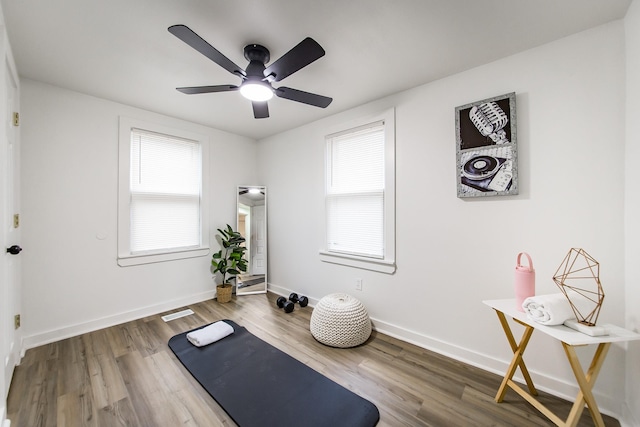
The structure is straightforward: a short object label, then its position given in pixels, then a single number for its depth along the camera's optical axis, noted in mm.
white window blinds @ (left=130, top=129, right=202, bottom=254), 2994
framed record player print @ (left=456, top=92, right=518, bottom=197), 1879
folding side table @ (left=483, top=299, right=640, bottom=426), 1239
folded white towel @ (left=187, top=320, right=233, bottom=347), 2333
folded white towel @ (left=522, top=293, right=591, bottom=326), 1358
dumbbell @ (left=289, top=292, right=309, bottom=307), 3326
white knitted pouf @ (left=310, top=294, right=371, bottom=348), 2338
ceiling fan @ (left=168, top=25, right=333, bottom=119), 1416
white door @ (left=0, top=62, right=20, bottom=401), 1562
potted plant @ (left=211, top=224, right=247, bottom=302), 3498
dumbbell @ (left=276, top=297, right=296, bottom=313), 3109
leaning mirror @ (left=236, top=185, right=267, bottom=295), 3945
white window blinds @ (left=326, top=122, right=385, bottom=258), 2742
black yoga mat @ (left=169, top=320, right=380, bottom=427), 1532
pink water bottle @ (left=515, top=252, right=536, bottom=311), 1563
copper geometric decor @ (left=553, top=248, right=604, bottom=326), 1449
